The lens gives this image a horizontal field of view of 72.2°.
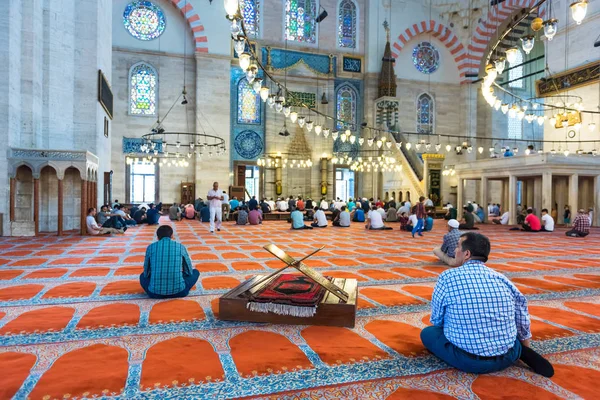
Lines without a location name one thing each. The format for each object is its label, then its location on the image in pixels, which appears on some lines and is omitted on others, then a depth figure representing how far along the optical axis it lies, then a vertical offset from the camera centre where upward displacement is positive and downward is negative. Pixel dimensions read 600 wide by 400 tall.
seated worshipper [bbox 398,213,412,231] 9.03 -0.62
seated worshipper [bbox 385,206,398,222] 11.29 -0.57
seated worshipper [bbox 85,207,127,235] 7.12 -0.59
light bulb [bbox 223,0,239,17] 3.68 +1.68
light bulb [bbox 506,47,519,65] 5.71 +1.99
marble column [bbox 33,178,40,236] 6.92 -0.14
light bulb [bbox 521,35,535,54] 4.97 +1.87
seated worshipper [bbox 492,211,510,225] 11.25 -0.65
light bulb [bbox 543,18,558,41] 4.50 +1.85
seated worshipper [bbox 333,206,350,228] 9.88 -0.61
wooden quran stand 2.45 -0.69
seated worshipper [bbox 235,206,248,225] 10.09 -0.59
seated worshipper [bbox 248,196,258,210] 11.02 -0.29
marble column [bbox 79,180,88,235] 7.17 -0.24
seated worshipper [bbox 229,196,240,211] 12.25 -0.32
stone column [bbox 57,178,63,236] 7.05 -0.23
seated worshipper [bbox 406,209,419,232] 8.30 -0.55
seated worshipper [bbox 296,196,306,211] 12.39 -0.36
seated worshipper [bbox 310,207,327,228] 9.70 -0.62
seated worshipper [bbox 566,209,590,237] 7.98 -0.59
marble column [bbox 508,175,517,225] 11.12 -0.13
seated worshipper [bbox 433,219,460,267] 4.40 -0.55
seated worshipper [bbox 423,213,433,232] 8.78 -0.63
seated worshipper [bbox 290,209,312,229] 9.02 -0.57
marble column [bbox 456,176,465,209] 12.81 +0.16
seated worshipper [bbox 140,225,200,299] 2.93 -0.56
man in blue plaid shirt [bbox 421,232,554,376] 1.73 -0.53
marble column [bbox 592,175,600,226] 10.77 -0.13
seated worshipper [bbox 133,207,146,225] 9.95 -0.59
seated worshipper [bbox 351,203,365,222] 11.54 -0.61
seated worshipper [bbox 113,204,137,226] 8.34 -0.54
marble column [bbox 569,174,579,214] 10.40 +0.07
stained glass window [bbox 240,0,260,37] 15.41 +6.66
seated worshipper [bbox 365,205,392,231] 9.09 -0.62
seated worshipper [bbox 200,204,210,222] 10.81 -0.55
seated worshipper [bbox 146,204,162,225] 9.84 -0.57
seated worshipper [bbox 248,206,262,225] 10.32 -0.59
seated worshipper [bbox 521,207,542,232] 9.09 -0.62
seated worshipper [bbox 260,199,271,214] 12.30 -0.44
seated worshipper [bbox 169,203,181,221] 11.10 -0.55
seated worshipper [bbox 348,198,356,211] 13.10 -0.35
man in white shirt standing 8.04 -0.24
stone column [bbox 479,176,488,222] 12.04 +0.11
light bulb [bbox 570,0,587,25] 4.27 +1.96
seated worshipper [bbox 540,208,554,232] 9.12 -0.59
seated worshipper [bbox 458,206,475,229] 9.02 -0.57
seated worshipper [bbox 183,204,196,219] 11.78 -0.55
